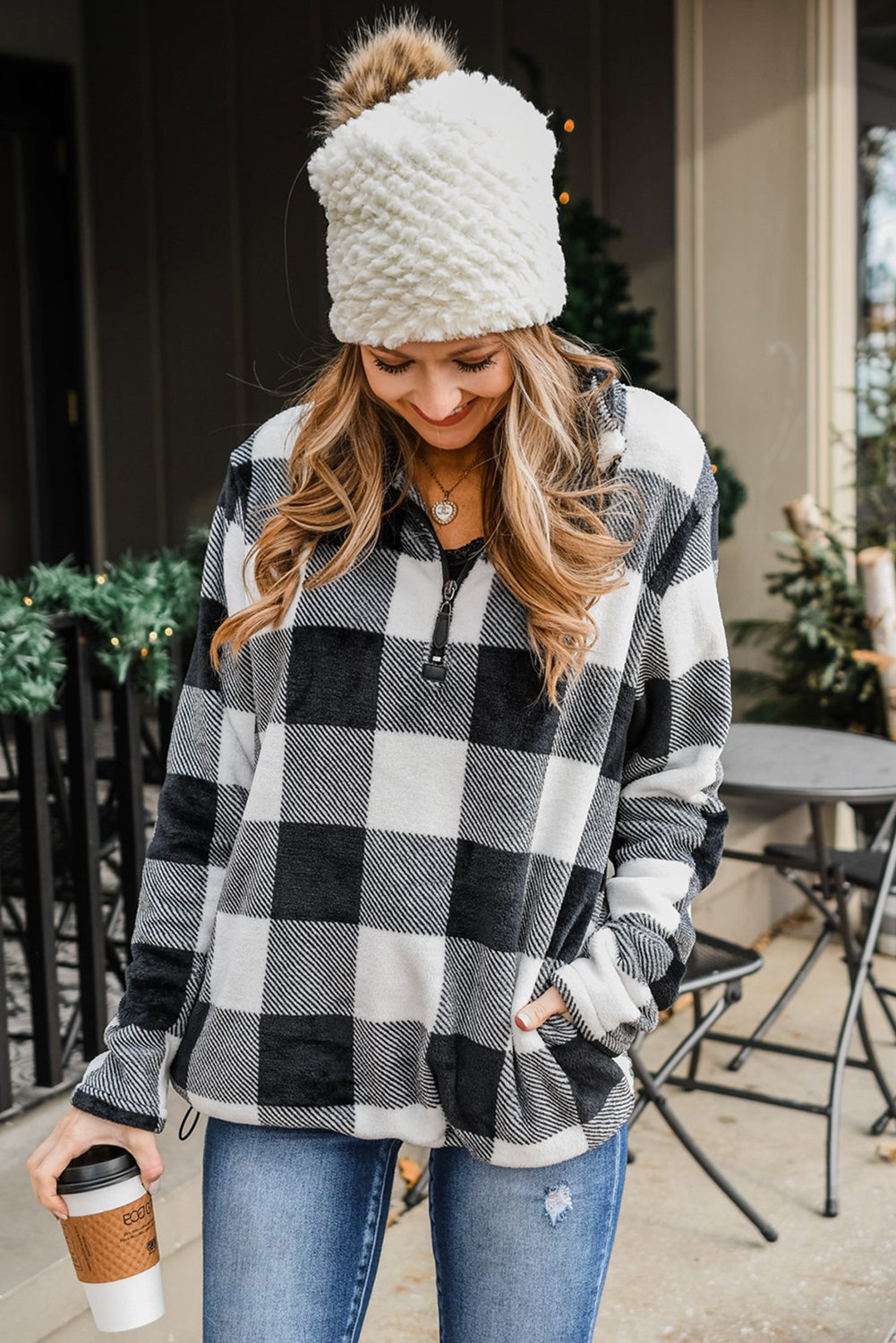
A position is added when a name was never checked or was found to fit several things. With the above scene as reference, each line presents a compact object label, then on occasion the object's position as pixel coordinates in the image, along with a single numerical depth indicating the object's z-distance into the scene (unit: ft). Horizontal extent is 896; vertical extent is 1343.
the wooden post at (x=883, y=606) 15.69
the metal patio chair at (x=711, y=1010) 9.84
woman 4.52
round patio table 10.52
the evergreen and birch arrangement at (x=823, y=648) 16.58
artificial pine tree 17.52
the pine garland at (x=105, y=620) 8.65
